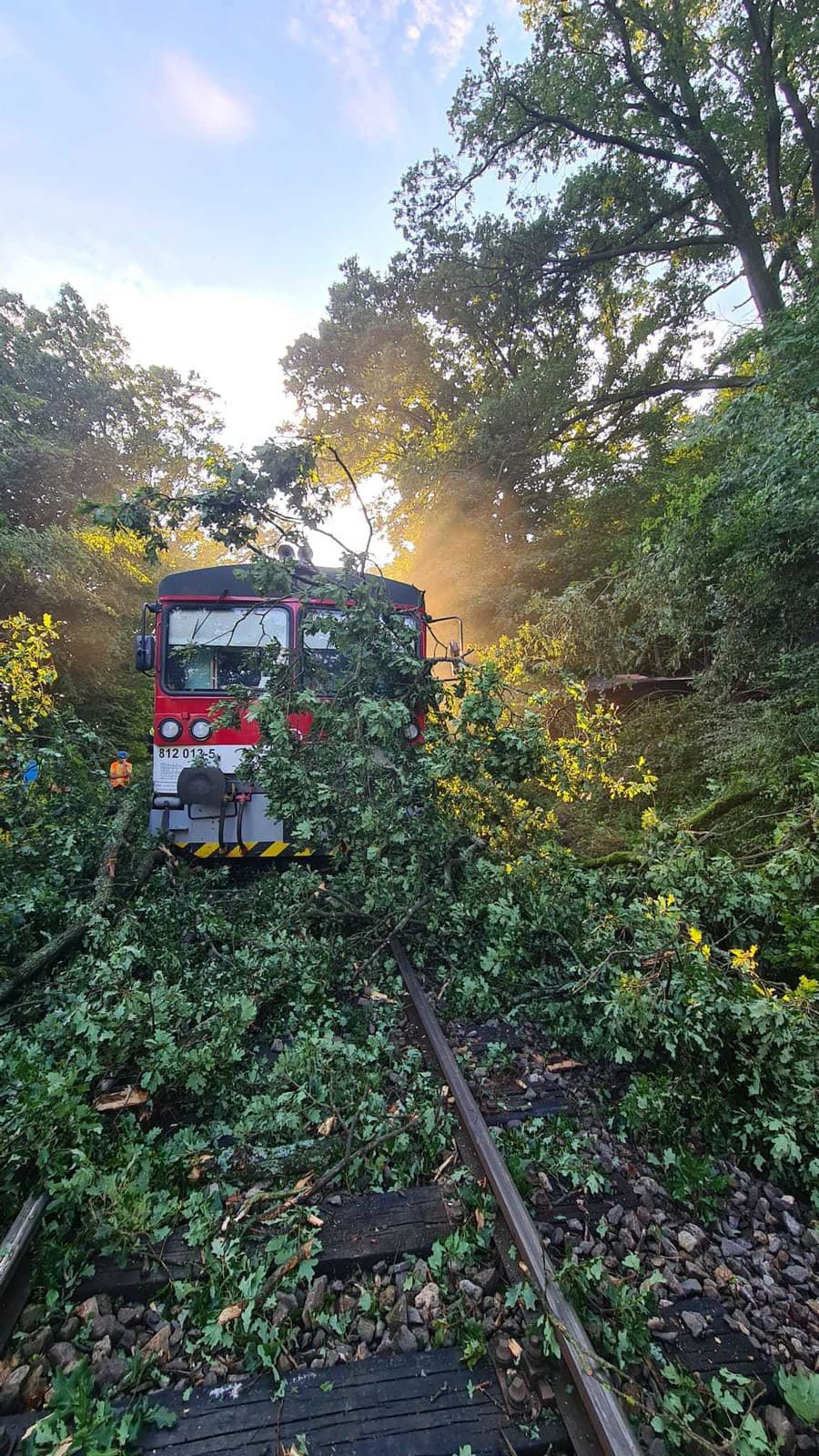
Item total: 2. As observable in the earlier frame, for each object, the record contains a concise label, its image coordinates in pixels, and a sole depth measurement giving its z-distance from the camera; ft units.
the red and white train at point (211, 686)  19.47
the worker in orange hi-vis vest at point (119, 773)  29.71
